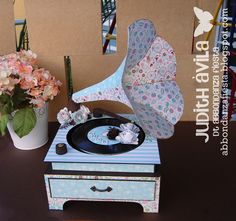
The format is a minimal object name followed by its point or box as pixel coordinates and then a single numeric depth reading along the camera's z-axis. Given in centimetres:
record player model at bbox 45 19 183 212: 86
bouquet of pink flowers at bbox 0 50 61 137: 103
